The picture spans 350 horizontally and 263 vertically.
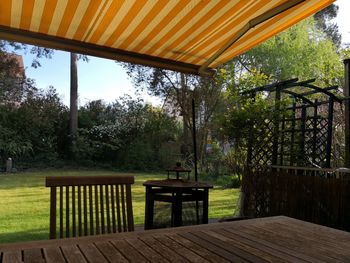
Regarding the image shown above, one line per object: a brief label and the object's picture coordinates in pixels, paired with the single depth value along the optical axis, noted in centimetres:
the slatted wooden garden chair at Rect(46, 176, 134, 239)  190
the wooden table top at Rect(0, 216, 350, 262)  129
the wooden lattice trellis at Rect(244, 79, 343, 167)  549
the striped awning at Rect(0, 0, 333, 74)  236
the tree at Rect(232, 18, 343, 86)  1499
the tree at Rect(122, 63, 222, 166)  1391
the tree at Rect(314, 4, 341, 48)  2299
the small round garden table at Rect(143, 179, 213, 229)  357
